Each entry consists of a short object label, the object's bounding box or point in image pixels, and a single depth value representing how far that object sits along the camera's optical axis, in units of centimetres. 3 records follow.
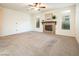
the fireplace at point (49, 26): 460
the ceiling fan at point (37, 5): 292
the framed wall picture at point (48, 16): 472
